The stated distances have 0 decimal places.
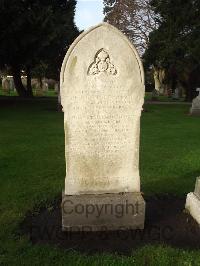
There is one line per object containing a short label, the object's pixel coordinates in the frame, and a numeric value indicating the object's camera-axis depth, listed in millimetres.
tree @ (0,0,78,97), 11946
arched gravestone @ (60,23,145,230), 3054
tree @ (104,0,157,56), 25878
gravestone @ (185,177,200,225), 3350
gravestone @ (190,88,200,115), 13439
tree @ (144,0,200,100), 14845
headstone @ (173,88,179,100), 26289
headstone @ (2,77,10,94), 27965
